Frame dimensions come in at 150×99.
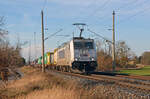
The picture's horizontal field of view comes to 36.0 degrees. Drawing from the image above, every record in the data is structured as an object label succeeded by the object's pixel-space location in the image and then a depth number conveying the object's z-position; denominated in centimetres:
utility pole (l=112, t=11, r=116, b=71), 3134
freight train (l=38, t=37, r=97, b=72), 2369
